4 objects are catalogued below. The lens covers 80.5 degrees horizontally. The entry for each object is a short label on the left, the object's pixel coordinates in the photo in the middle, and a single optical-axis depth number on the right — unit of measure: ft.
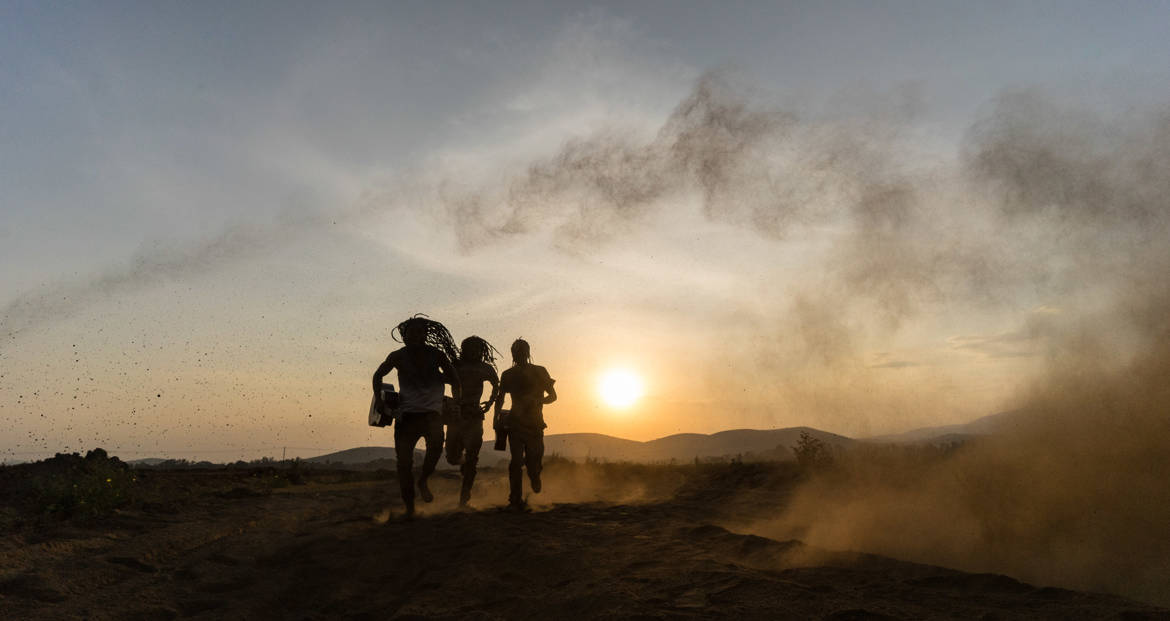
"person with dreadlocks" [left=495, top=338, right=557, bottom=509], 31.96
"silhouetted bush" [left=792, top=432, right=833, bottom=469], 44.75
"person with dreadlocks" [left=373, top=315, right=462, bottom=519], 28.30
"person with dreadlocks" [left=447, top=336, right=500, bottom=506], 31.89
